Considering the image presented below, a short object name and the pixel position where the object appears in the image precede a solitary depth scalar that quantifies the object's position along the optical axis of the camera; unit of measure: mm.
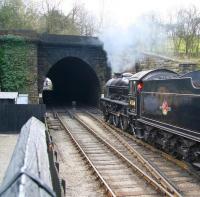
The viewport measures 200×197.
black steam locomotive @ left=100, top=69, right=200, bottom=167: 9445
